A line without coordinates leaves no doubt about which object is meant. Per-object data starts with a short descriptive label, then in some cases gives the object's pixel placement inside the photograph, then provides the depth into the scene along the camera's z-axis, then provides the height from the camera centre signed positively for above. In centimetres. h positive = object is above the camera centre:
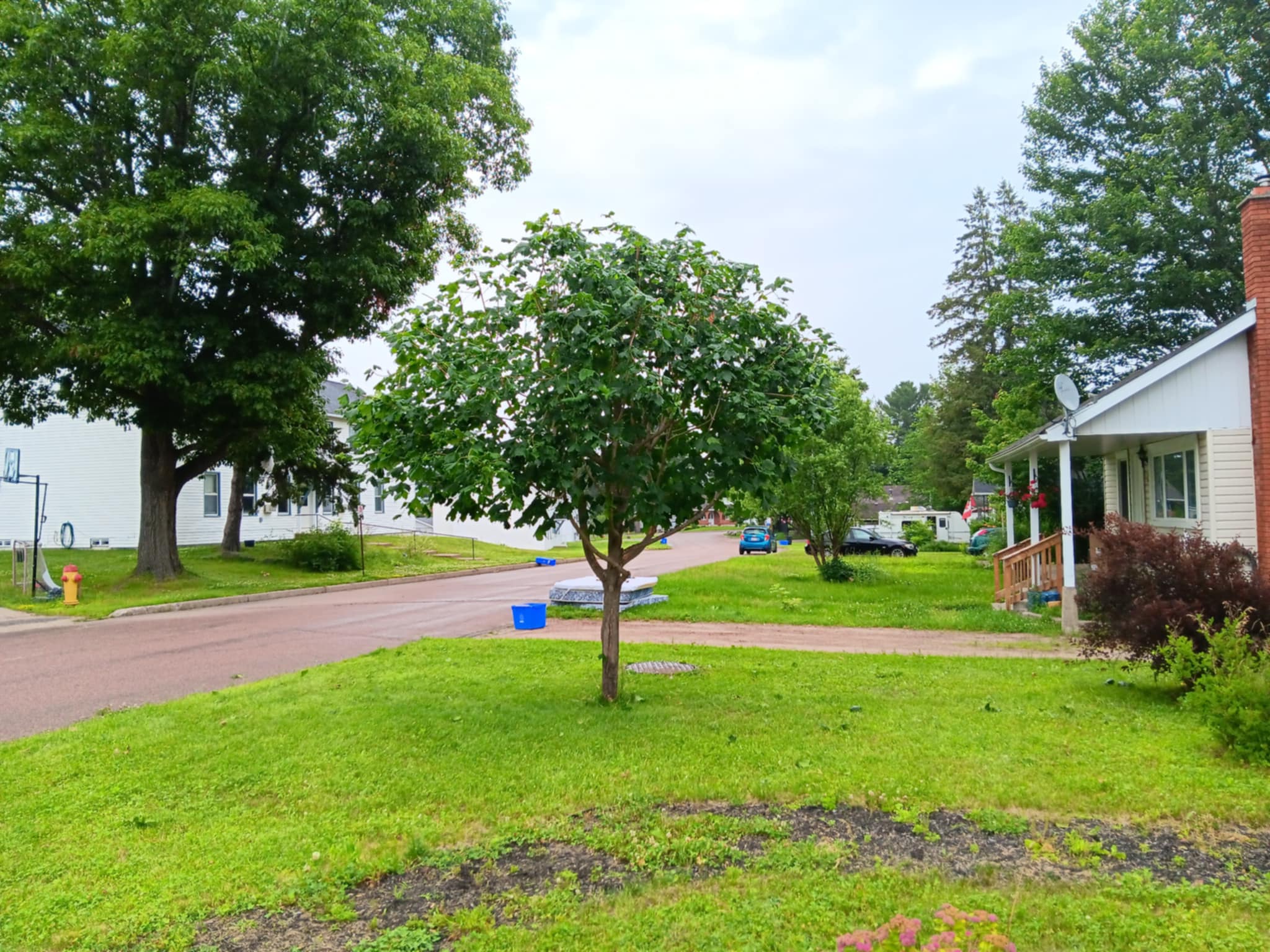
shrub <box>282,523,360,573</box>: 2497 -65
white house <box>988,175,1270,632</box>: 1159 +160
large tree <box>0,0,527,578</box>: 1616 +722
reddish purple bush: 712 -54
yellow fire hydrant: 1686 -113
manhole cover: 909 -153
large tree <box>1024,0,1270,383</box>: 2016 +912
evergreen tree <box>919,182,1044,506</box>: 4519 +938
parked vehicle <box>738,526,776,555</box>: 3991 -55
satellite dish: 1202 +199
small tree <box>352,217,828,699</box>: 619 +108
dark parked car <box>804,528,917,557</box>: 3509 -72
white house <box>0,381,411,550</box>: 2995 +144
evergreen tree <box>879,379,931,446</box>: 10719 +1694
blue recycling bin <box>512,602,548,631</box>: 1330 -139
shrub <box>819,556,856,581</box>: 2123 -106
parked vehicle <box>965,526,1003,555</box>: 2971 -37
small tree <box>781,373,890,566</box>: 2052 +148
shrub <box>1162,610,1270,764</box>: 536 -108
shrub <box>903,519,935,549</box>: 4272 -18
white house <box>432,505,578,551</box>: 4359 -17
